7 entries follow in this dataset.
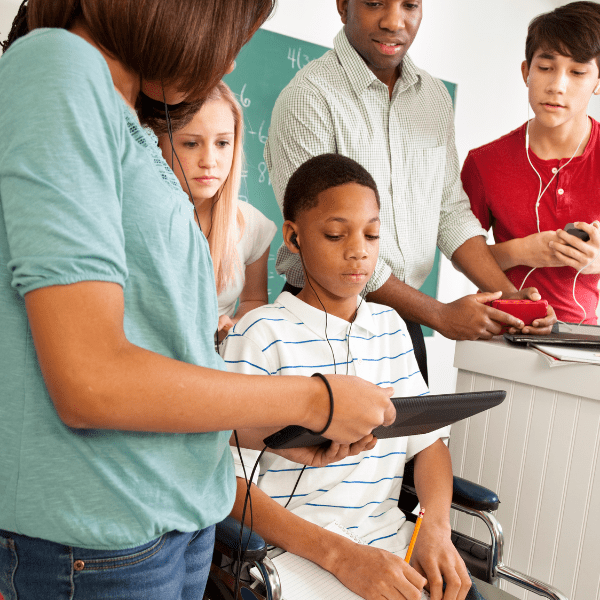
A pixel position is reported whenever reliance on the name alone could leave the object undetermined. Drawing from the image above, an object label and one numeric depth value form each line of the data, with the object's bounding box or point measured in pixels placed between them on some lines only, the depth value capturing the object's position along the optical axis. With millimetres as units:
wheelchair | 942
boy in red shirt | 1679
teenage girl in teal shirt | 475
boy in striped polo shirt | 1073
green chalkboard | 2719
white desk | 1320
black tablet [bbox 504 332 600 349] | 1422
